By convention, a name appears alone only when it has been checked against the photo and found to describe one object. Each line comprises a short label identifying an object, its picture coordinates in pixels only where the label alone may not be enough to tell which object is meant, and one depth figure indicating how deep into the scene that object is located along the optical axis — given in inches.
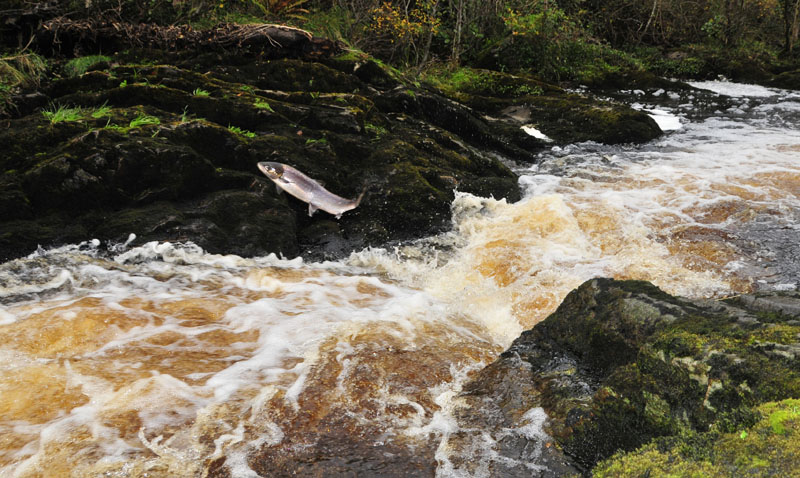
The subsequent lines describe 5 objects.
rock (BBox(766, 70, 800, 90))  613.1
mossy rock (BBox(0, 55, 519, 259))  210.7
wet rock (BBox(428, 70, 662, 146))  415.2
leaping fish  236.2
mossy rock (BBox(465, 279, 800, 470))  82.9
